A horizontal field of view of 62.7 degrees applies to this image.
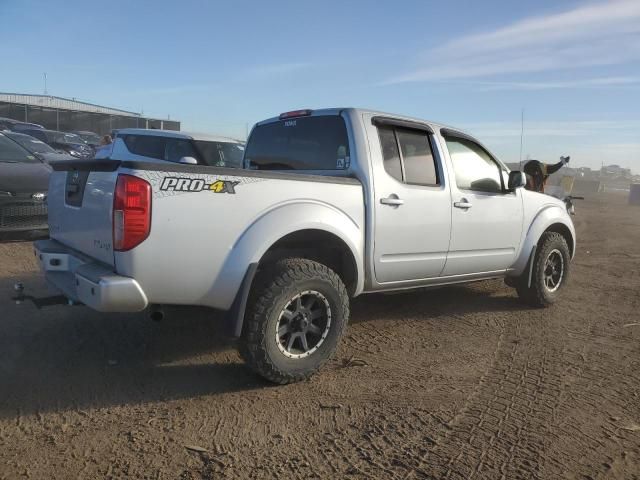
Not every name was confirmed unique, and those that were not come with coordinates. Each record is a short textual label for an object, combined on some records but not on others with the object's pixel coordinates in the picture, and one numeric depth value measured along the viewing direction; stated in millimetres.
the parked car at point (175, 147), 9070
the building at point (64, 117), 38719
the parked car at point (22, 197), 6566
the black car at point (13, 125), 25500
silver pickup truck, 3057
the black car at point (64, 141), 19731
